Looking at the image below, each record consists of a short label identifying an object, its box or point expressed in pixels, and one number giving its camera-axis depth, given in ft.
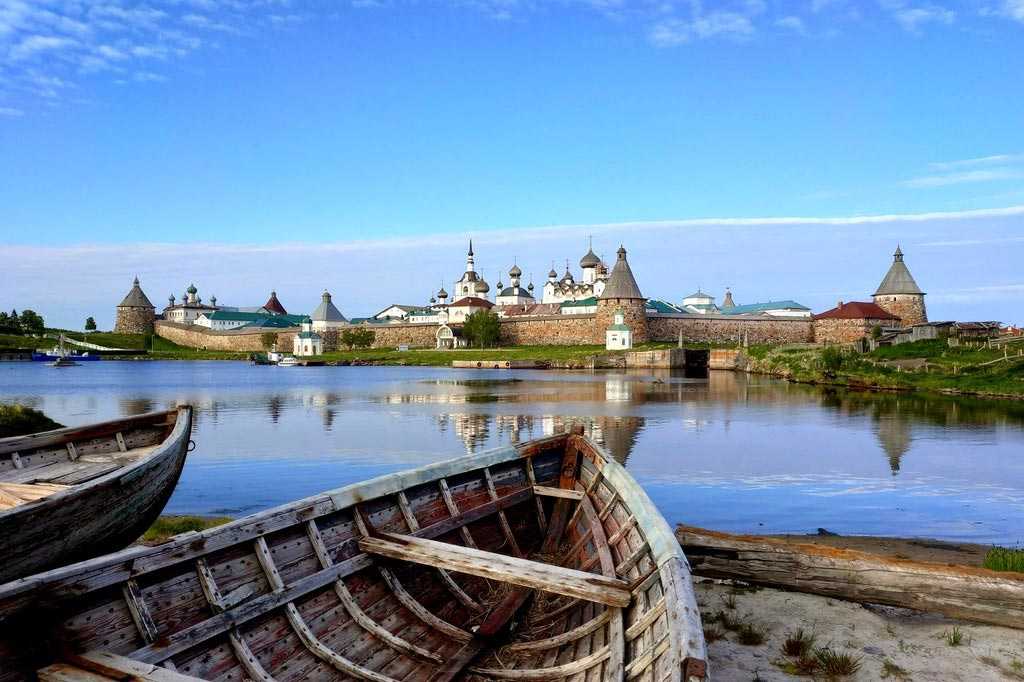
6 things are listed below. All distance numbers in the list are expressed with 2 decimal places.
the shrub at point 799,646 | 19.90
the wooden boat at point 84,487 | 19.51
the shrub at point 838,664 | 18.65
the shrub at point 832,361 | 163.84
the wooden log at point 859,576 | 20.97
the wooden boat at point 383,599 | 12.75
